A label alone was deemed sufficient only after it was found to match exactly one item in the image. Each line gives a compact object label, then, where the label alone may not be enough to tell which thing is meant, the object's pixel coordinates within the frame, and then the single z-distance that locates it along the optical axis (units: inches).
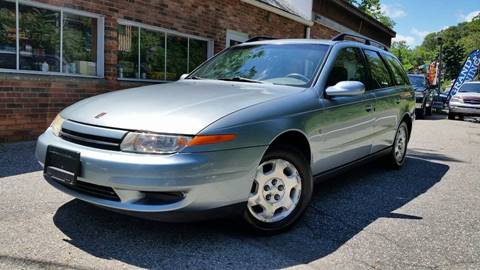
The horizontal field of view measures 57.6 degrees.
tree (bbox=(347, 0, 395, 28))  1715.1
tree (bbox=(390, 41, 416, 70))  2877.0
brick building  259.4
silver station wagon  111.0
